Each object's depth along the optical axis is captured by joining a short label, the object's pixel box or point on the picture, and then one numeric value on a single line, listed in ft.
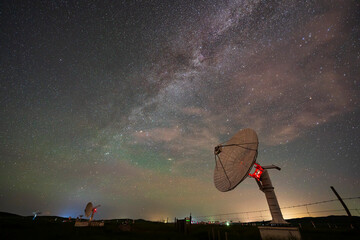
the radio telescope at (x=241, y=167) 52.08
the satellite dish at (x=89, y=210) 137.39
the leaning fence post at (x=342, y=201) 35.69
